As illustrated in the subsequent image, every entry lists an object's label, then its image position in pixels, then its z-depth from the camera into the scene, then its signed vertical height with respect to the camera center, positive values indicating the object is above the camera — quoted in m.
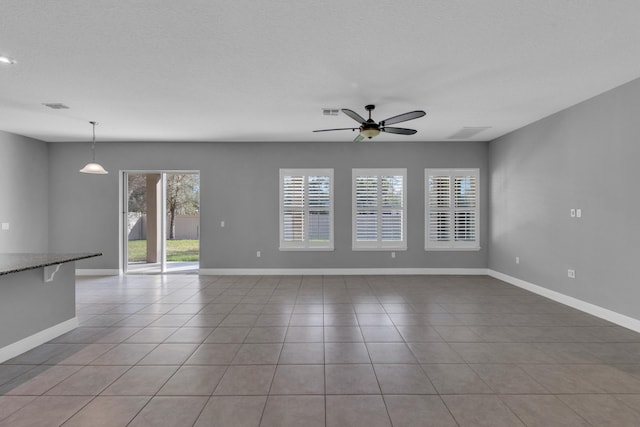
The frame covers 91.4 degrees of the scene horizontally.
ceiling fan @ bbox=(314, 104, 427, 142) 3.67 +1.15
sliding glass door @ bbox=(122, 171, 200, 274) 6.73 -0.20
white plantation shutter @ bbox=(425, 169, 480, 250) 6.63 +0.09
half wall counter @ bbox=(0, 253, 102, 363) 2.80 -0.87
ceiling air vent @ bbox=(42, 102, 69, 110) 4.26 +1.50
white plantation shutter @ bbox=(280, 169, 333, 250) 6.65 +0.10
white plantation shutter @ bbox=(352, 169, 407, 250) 6.65 +0.10
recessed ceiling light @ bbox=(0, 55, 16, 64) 2.94 +1.48
